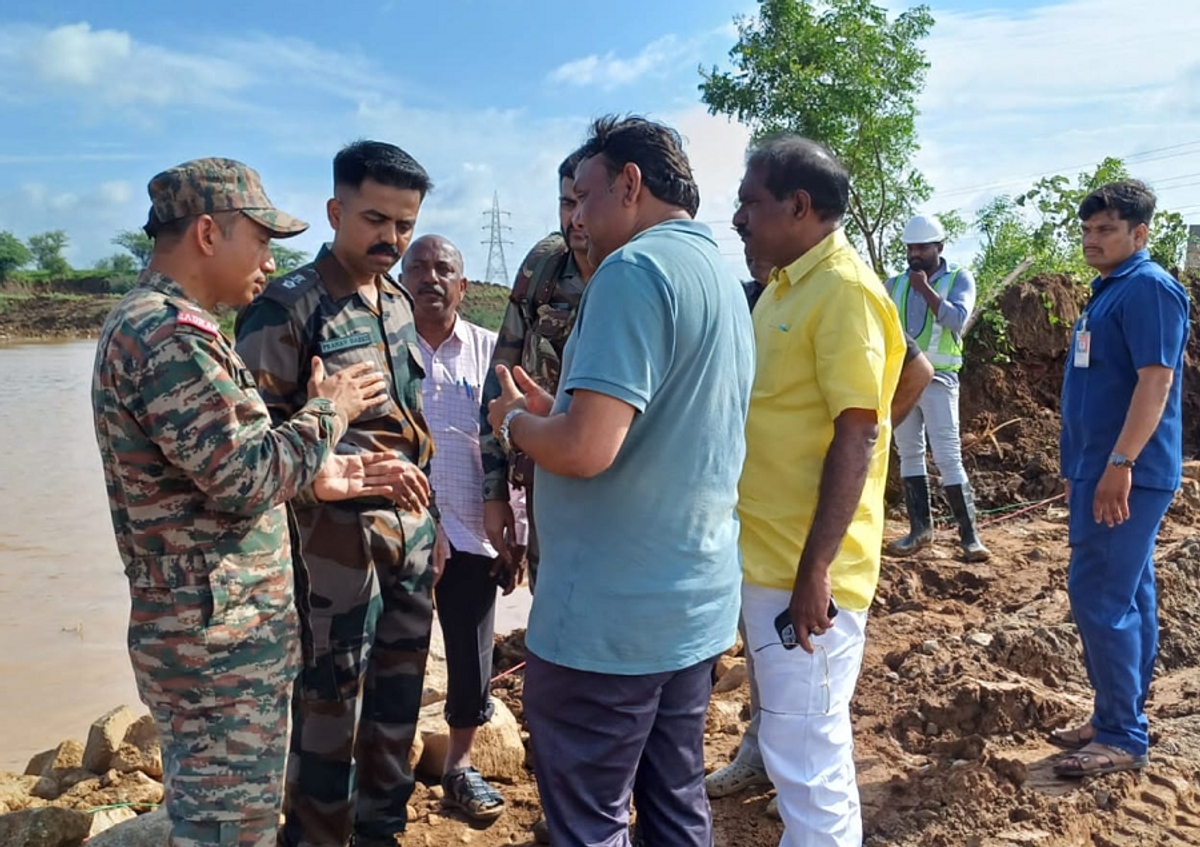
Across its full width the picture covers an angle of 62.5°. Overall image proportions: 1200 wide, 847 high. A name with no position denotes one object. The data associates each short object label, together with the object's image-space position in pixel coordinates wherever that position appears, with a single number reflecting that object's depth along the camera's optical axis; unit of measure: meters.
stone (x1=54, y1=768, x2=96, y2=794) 3.93
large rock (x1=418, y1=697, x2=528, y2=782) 3.64
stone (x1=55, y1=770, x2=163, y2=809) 3.63
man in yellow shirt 2.33
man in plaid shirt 3.46
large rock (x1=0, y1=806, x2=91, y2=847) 2.99
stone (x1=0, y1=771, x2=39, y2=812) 3.82
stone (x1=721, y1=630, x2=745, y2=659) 5.29
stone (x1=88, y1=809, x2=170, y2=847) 2.92
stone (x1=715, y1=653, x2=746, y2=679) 4.86
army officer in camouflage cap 2.03
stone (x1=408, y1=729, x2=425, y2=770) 3.70
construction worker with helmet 6.46
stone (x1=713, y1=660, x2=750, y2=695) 4.66
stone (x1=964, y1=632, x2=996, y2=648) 4.77
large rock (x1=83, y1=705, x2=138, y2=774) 4.01
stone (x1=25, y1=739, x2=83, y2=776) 4.25
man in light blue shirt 1.86
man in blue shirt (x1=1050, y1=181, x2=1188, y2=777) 3.24
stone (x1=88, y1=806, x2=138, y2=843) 3.13
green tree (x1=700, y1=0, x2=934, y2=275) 10.25
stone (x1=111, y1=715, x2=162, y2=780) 3.93
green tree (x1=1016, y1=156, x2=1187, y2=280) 11.73
